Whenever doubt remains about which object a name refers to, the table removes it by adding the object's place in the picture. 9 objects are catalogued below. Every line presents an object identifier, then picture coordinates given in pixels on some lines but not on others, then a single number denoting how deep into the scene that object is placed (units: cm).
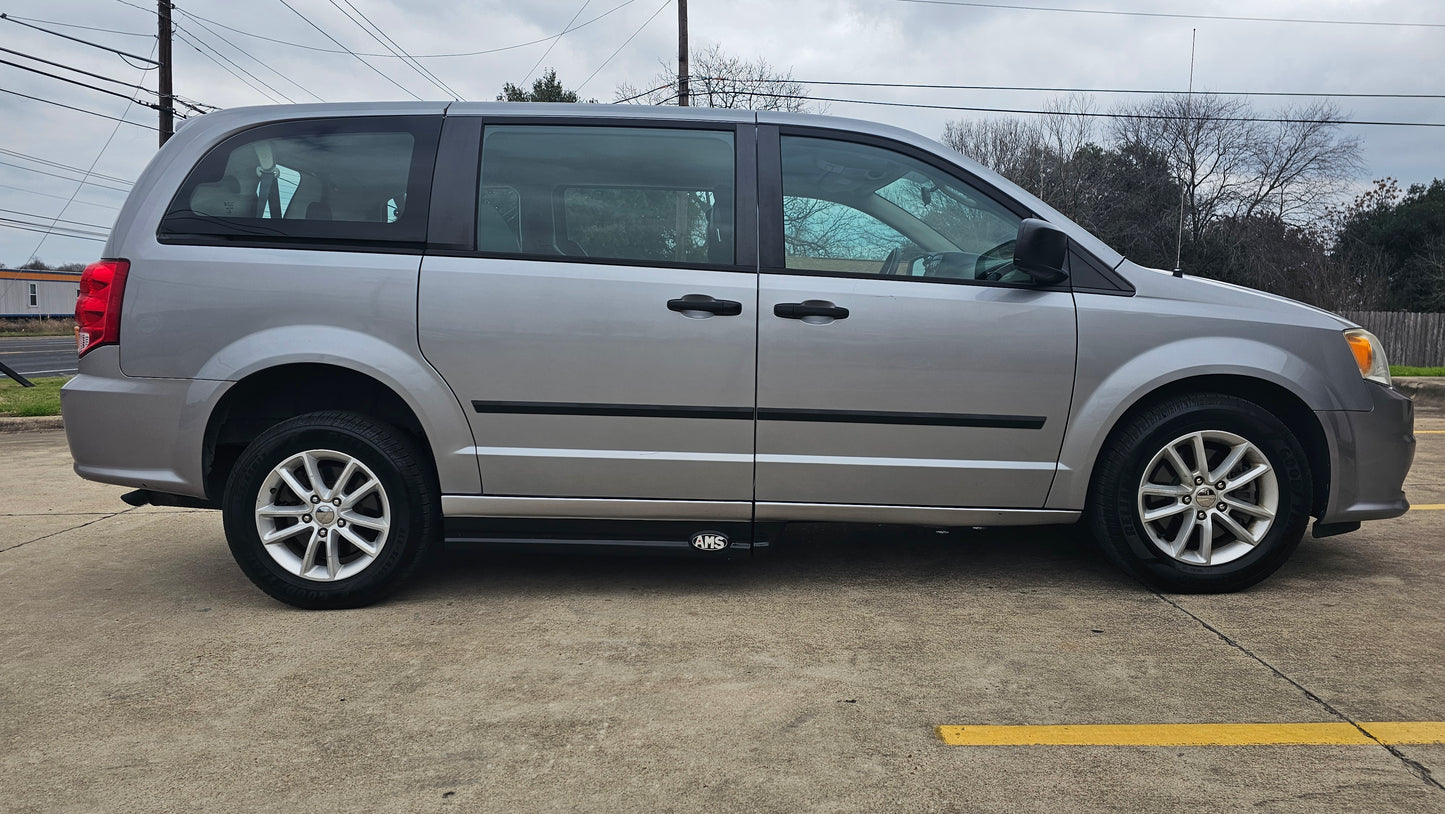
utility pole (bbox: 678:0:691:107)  2142
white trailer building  6022
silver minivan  352
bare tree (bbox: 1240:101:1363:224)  3884
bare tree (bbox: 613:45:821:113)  2844
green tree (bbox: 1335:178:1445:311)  3388
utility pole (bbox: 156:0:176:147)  1988
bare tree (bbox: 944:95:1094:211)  3694
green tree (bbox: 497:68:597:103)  4003
